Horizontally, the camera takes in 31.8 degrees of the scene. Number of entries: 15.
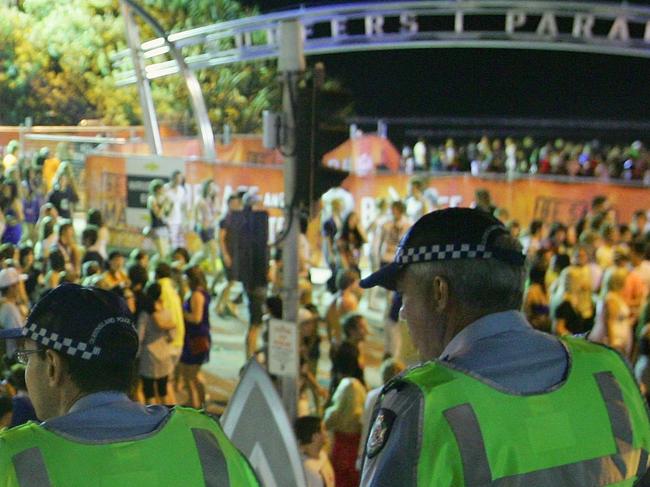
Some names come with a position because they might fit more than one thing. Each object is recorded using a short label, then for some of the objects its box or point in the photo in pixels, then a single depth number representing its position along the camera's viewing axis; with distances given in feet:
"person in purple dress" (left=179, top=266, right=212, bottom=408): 33.88
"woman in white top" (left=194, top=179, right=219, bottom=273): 45.47
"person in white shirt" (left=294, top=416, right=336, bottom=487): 20.95
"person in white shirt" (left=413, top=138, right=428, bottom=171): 91.50
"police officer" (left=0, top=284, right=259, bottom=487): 7.18
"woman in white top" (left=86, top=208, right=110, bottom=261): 37.91
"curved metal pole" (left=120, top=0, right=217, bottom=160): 53.26
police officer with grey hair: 6.93
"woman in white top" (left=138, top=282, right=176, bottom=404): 31.60
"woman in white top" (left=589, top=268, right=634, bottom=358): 34.12
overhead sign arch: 56.59
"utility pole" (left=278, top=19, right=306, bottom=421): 30.22
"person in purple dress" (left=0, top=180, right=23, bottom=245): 34.35
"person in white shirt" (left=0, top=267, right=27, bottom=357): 28.73
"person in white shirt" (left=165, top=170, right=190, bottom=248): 43.32
